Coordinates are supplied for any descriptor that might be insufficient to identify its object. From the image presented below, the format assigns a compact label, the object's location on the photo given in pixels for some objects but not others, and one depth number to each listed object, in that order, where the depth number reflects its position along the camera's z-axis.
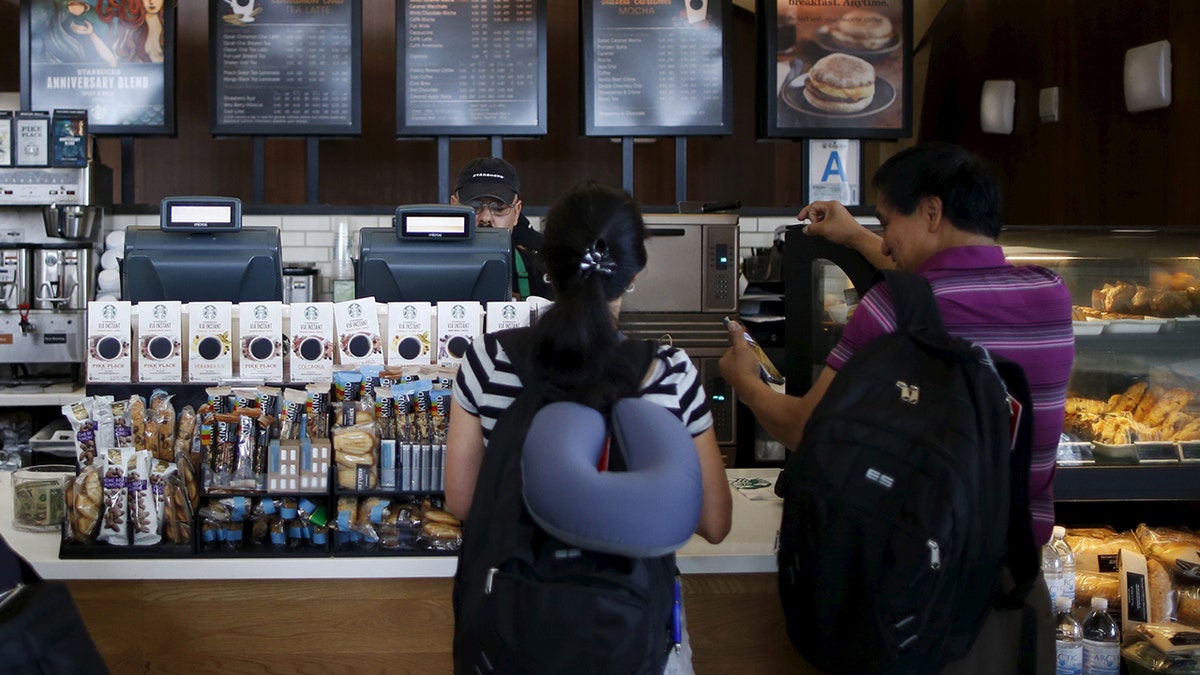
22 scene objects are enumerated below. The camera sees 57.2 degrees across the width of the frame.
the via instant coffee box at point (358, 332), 2.16
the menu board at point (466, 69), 4.94
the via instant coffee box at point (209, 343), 2.12
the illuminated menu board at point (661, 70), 4.94
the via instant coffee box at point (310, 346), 2.14
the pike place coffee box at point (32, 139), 4.40
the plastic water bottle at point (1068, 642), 2.26
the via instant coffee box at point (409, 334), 2.20
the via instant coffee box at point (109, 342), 2.09
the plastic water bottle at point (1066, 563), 2.36
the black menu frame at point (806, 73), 4.93
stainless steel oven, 4.52
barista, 3.73
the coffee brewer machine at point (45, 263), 4.43
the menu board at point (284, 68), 4.88
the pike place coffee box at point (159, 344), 2.10
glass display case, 2.39
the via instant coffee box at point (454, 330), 2.21
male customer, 1.76
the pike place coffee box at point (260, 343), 2.13
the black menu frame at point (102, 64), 4.80
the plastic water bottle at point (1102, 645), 2.30
